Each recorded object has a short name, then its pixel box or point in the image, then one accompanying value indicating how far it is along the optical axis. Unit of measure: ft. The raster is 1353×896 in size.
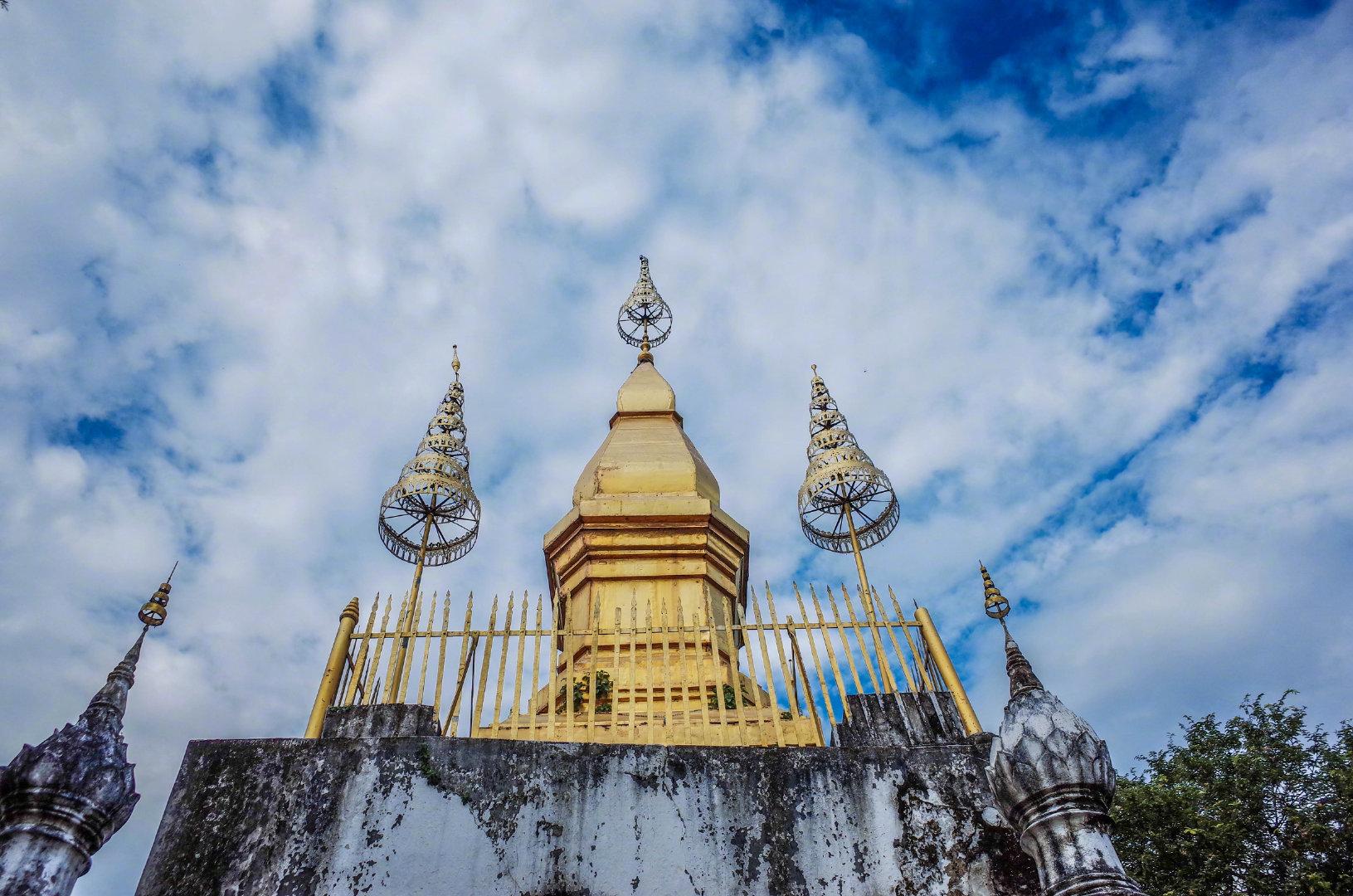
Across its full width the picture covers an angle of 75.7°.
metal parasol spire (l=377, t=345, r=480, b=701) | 38.60
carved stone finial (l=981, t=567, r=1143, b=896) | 15.11
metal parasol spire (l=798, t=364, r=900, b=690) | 38.91
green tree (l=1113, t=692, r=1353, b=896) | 44.19
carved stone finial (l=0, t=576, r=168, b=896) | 14.40
